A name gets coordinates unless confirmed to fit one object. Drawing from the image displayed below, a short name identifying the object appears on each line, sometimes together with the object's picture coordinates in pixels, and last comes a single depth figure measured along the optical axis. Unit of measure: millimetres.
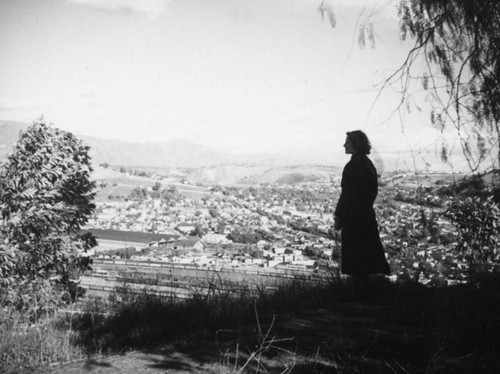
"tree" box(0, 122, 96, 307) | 9328
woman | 4504
